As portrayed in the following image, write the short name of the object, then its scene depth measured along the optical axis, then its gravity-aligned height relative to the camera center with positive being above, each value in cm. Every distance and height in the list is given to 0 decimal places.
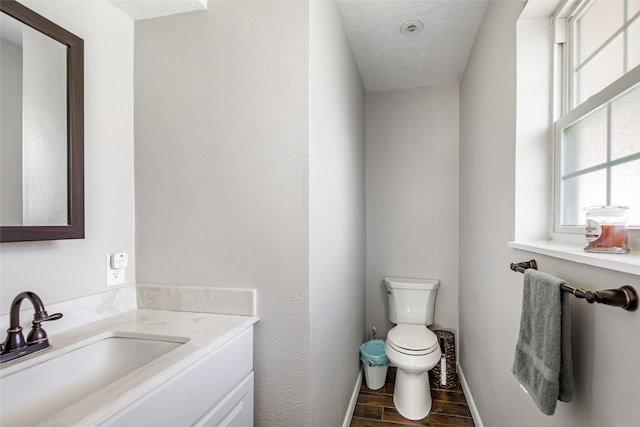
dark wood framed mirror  100 +24
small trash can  227 -118
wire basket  234 -121
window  85 +33
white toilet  194 -97
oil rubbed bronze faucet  88 -37
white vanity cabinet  75 -54
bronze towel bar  62 -18
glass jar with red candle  80 -5
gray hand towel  80 -37
